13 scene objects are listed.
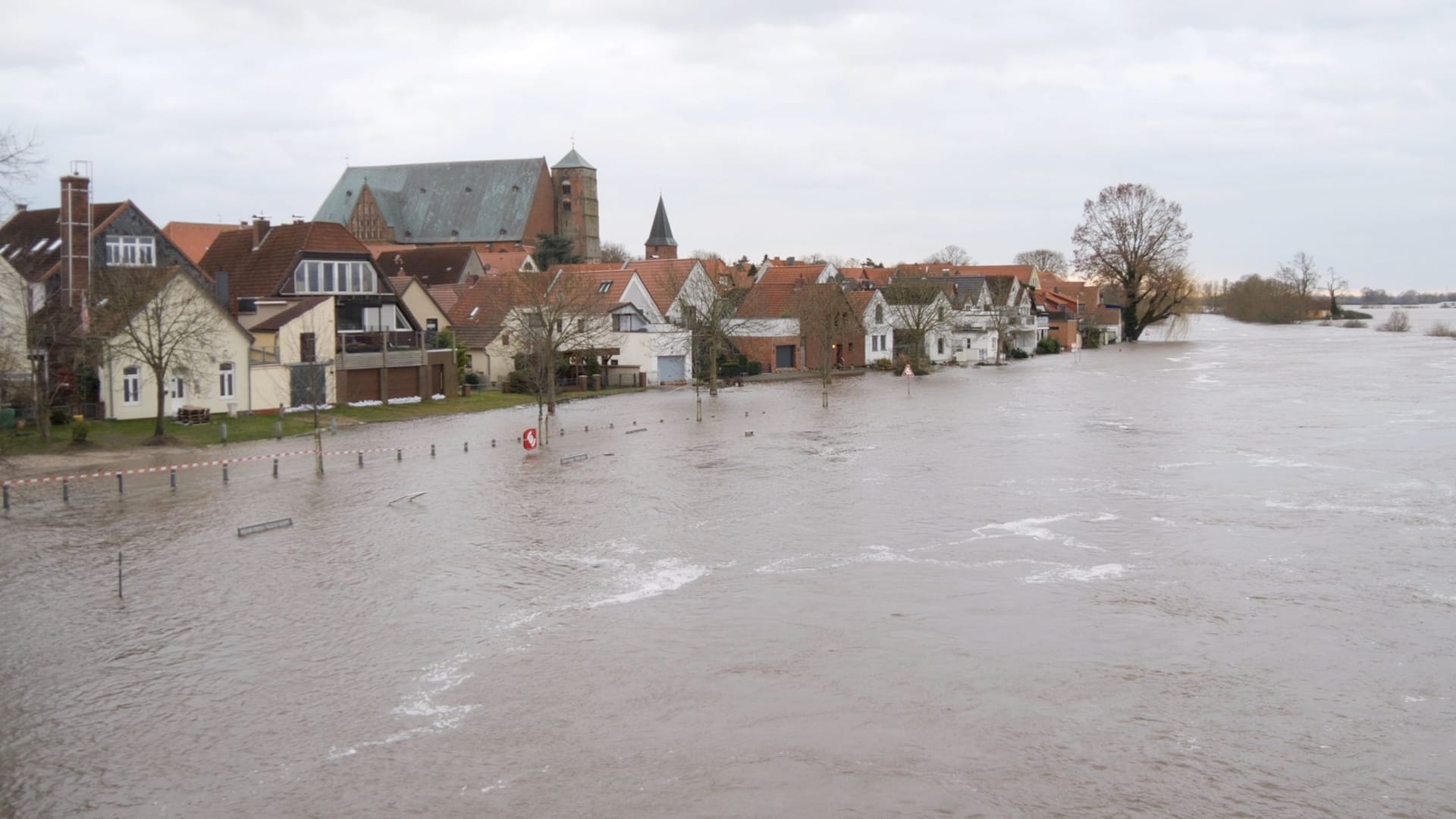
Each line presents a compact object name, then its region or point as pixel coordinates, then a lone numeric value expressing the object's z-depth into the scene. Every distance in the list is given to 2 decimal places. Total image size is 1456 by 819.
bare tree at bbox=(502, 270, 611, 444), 49.06
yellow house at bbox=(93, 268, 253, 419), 39.31
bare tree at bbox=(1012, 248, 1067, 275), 184.00
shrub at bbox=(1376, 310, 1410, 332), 134.18
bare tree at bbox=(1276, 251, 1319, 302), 180.50
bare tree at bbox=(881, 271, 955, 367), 80.25
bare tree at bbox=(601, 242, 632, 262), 142.50
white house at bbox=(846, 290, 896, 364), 79.50
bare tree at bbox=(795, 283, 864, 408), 67.81
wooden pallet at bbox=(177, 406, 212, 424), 41.81
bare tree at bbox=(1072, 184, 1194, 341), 110.38
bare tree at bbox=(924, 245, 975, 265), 151.00
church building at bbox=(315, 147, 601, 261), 127.94
